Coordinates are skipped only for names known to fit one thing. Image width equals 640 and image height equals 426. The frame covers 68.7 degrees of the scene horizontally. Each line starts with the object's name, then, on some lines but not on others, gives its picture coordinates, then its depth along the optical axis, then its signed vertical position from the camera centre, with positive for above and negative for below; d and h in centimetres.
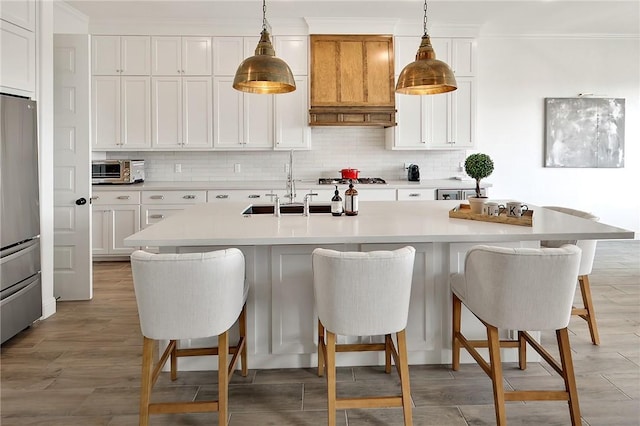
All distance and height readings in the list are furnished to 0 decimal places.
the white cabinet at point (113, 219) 547 -34
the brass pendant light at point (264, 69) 270 +70
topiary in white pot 278 +13
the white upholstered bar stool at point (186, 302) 192 -47
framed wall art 643 +81
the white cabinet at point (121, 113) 569 +94
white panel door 399 +18
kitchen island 252 -51
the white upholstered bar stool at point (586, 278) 293 -58
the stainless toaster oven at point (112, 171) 559 +22
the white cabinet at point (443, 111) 581 +100
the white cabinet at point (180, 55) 568 +163
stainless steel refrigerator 304 -20
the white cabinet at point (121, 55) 565 +163
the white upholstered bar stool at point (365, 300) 196 -47
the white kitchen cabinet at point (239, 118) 575 +88
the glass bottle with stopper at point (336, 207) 298 -11
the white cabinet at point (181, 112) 573 +95
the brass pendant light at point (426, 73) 284 +72
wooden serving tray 251 -15
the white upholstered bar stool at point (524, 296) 196 -46
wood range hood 565 +136
